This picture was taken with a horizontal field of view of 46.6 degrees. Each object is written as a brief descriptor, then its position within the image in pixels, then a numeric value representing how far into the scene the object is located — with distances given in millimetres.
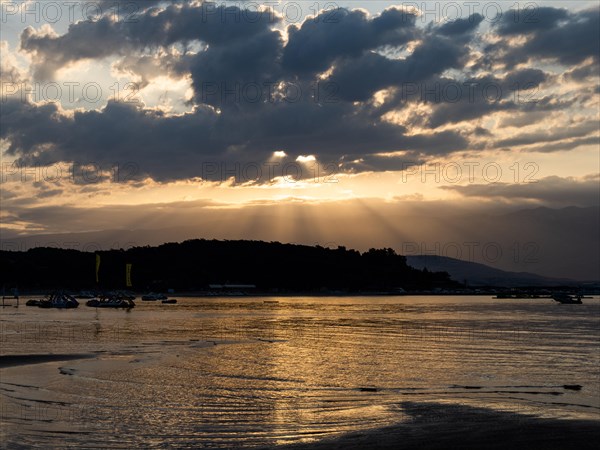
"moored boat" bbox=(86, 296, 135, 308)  153250
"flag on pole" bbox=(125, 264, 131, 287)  171000
